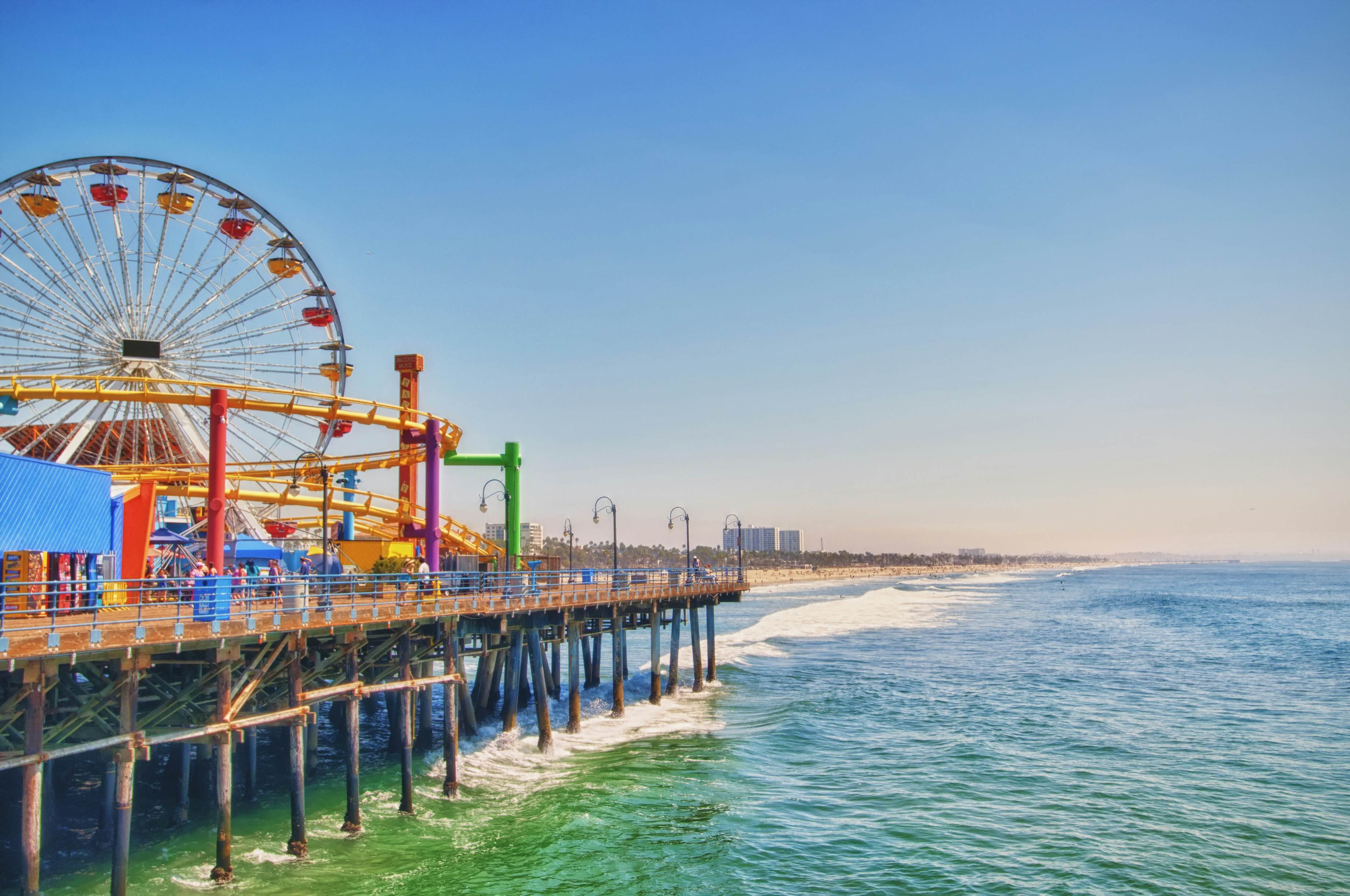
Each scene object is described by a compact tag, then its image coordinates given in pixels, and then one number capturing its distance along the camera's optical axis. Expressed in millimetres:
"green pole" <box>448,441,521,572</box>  39969
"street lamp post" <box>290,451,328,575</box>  31422
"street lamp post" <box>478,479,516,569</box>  39406
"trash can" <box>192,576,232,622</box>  16531
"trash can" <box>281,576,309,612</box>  18031
